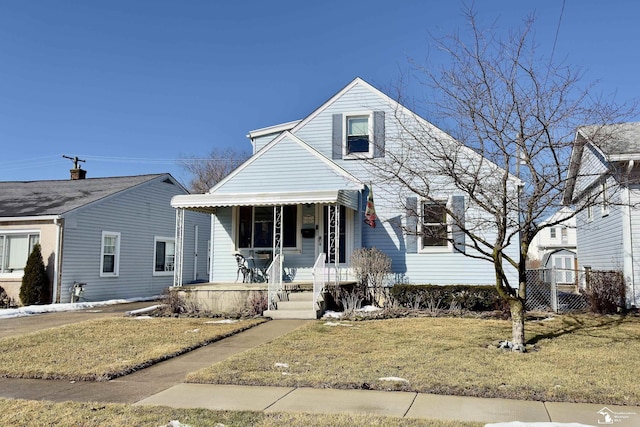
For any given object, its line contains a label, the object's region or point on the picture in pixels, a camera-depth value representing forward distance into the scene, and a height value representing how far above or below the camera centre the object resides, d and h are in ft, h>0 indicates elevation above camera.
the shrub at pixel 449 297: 41.78 -2.85
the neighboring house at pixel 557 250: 104.26 +3.38
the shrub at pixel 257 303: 40.52 -3.40
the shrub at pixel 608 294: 40.52 -2.45
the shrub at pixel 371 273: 45.29 -1.04
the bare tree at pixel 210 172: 144.33 +25.17
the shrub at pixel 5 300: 54.80 -4.53
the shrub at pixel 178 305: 42.60 -3.79
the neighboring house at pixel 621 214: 40.73 +4.31
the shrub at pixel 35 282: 53.62 -2.45
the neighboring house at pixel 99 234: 56.13 +3.06
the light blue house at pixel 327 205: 46.68 +5.14
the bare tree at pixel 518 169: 26.76 +5.14
